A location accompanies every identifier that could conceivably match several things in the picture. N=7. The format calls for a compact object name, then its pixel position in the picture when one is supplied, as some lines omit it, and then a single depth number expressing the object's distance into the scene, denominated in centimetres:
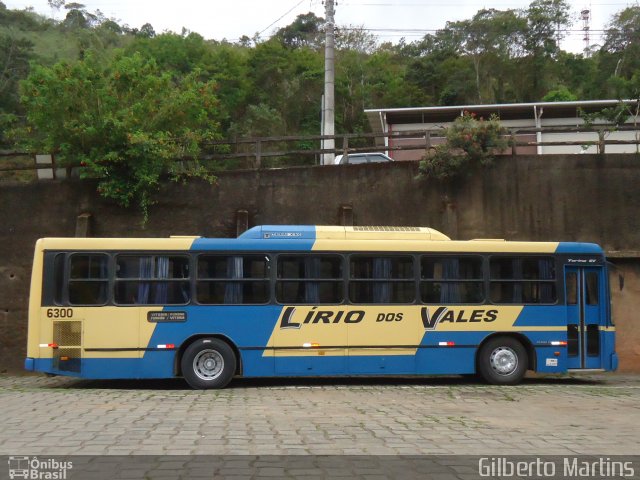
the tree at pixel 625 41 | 5150
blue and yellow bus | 1270
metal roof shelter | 3397
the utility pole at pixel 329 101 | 2113
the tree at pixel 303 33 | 6794
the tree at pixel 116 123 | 1762
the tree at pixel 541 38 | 5431
